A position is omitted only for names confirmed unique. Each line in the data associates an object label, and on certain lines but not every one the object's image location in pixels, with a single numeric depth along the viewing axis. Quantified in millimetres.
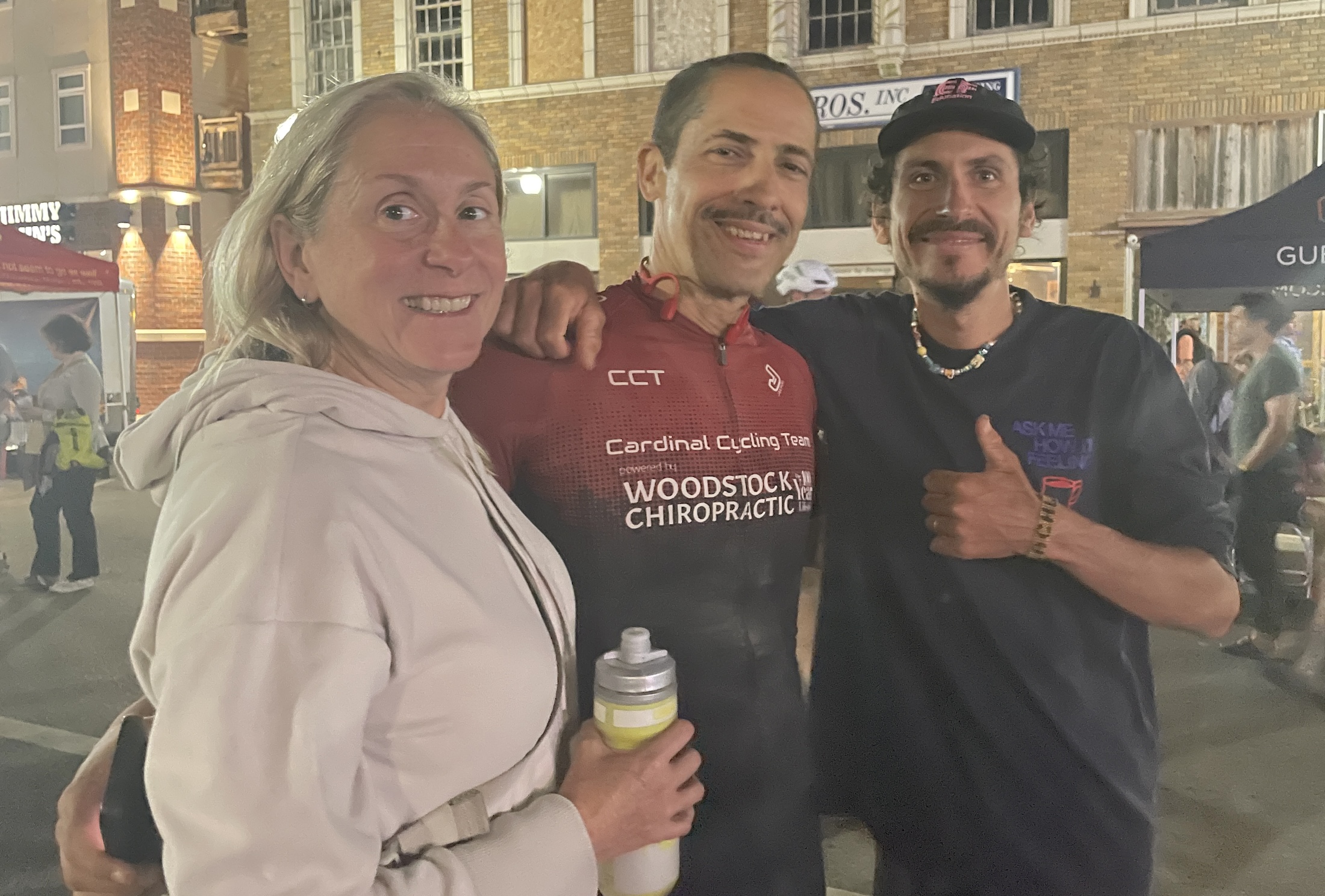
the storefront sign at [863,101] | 5598
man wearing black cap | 1456
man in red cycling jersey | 1405
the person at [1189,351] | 5270
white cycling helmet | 5043
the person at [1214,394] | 4863
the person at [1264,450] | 4426
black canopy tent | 4203
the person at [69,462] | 4855
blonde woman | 783
